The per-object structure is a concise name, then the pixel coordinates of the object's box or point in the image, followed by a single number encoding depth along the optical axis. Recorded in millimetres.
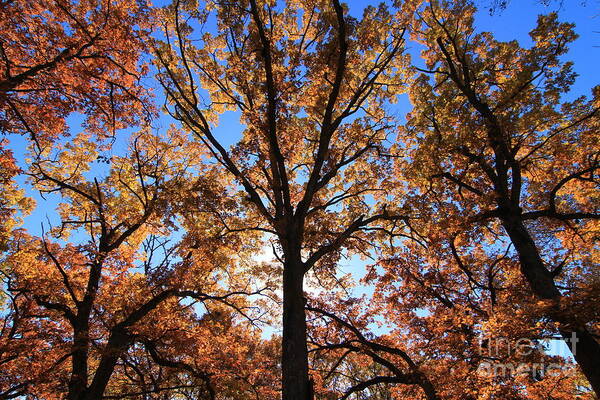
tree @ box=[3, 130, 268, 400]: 8672
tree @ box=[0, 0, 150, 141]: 6066
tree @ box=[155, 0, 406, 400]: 7660
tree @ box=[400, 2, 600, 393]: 8430
